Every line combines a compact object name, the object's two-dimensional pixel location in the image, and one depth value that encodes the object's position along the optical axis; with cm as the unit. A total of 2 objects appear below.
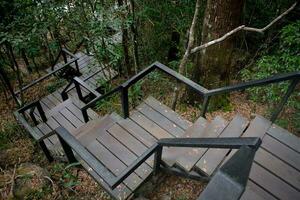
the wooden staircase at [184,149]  310
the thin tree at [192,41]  451
